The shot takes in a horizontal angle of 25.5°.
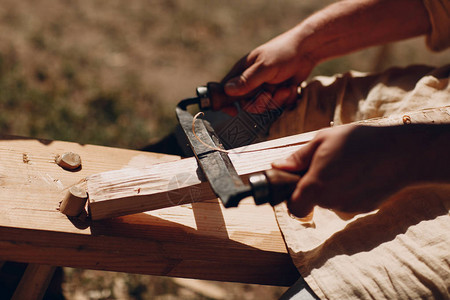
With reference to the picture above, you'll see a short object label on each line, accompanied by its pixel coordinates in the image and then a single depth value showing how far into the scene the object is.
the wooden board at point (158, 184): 1.23
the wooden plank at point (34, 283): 1.37
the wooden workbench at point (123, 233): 1.24
